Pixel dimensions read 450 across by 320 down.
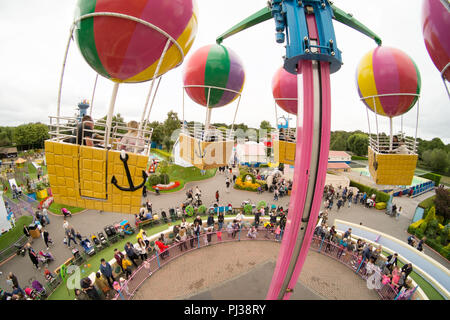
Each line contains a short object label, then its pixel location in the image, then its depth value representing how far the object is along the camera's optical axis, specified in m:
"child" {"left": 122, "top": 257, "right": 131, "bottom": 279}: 8.15
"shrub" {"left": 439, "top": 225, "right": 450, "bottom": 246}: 11.59
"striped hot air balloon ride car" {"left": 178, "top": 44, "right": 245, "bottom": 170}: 6.56
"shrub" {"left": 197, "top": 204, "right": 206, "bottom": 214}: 13.57
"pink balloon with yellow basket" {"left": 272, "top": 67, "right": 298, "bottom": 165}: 7.71
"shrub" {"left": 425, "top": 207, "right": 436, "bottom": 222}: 13.05
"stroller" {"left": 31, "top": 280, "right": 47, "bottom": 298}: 7.35
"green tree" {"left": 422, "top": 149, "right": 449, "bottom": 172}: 32.34
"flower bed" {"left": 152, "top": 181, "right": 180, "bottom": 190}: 18.66
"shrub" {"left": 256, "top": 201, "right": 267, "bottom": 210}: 13.85
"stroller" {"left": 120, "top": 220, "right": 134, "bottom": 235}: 11.25
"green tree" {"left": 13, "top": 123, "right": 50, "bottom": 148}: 42.09
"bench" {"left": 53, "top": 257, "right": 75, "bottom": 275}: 8.48
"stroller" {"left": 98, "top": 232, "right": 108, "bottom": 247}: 10.20
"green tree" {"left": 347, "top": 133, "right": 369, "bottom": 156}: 45.27
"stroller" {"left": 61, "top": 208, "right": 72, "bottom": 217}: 13.01
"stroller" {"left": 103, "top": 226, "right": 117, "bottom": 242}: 10.69
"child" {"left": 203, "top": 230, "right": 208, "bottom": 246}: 9.95
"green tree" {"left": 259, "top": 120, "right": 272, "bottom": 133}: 46.78
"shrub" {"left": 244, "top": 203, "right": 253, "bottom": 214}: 13.70
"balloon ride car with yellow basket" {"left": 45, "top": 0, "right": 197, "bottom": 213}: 3.15
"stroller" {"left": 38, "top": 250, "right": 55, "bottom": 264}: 9.12
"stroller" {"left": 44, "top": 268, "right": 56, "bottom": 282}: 7.99
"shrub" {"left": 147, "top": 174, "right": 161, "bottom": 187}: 18.83
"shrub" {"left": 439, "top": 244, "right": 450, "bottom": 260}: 10.66
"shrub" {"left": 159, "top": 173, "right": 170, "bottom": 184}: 19.28
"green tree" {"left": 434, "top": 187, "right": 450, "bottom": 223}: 14.14
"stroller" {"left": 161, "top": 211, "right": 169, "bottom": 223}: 12.66
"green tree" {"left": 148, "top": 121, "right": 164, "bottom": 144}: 39.69
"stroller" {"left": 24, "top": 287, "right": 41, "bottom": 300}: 7.30
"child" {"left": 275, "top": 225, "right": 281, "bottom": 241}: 10.60
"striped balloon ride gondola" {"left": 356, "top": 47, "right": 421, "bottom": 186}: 5.61
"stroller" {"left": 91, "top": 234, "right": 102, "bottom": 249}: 10.09
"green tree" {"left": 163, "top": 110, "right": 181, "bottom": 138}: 34.72
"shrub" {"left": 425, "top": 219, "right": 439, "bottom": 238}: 12.26
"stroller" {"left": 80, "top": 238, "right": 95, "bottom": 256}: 9.62
